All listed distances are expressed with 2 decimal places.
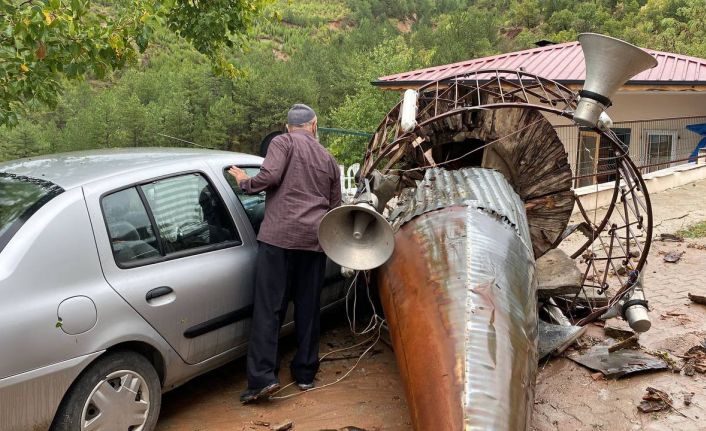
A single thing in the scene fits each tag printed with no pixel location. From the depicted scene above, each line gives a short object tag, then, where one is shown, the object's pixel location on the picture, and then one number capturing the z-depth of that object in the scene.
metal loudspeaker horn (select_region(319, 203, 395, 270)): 3.11
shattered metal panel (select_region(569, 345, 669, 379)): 3.81
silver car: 2.54
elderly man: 3.54
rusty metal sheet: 2.37
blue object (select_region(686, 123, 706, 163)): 14.45
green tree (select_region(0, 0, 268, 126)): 4.20
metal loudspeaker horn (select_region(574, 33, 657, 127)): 3.37
